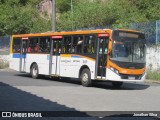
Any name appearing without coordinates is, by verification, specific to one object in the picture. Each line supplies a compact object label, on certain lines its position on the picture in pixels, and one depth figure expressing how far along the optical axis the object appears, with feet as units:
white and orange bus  71.56
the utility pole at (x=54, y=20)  114.75
